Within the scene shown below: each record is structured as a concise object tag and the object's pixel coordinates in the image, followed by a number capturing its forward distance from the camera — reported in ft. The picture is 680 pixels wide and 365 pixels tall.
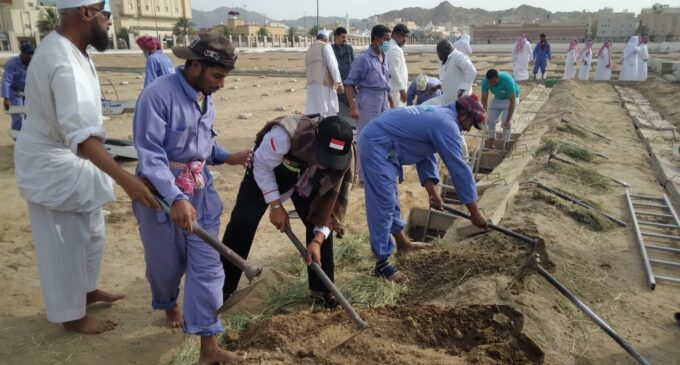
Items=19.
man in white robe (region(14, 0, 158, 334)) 7.43
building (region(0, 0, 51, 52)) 141.38
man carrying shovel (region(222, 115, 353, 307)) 8.40
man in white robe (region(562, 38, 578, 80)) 62.81
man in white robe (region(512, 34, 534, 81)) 55.67
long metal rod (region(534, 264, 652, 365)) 8.86
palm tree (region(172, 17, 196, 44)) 176.35
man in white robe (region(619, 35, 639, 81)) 59.82
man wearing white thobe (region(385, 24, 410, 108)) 20.62
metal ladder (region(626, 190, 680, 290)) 13.21
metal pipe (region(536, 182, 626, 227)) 16.40
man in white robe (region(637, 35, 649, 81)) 60.76
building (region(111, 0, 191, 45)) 197.98
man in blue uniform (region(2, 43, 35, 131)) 21.31
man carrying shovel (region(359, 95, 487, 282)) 11.54
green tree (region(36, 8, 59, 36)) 134.24
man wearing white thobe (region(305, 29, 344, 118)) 20.80
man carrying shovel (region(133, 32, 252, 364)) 7.50
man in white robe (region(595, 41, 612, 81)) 59.93
